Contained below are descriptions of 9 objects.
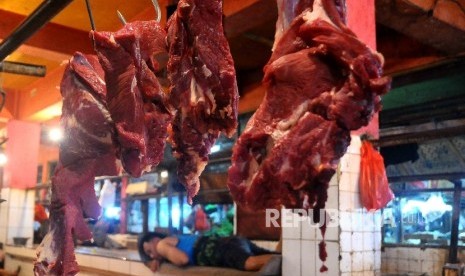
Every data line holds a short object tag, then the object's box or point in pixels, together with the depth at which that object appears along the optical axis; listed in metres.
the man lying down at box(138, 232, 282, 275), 5.56
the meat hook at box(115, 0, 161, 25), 2.51
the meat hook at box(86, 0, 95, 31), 2.50
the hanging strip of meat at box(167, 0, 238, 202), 2.26
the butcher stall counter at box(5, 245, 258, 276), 5.84
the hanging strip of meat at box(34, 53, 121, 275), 2.52
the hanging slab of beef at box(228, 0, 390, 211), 1.51
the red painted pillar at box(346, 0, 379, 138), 4.42
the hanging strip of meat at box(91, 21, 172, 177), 2.44
